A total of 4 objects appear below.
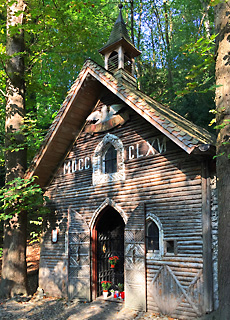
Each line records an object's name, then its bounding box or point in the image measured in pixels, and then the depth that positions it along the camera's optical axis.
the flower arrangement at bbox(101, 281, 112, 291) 10.31
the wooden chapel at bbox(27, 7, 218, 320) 7.82
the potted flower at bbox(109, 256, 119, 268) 11.20
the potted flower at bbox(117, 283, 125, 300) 10.05
